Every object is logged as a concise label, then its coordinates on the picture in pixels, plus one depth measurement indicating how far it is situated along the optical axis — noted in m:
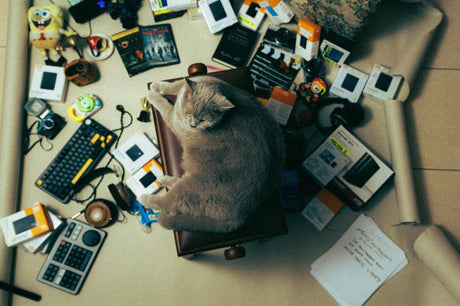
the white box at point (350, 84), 1.43
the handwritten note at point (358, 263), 1.26
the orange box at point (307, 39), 1.36
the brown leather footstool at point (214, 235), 1.08
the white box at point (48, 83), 1.34
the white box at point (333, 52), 1.43
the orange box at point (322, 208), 1.32
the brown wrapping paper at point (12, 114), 1.21
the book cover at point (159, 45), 1.42
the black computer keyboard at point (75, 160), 1.26
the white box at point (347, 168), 1.30
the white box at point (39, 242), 1.20
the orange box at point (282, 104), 1.39
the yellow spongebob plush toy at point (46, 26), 1.31
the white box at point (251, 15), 1.48
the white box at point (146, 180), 1.30
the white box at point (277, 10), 1.46
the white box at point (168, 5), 1.42
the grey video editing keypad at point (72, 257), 1.19
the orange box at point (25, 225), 1.17
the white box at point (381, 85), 1.41
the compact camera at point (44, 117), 1.31
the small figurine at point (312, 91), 1.42
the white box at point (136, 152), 1.32
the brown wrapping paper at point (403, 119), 1.28
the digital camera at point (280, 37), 1.44
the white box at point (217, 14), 1.44
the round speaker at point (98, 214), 1.24
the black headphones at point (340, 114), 1.36
